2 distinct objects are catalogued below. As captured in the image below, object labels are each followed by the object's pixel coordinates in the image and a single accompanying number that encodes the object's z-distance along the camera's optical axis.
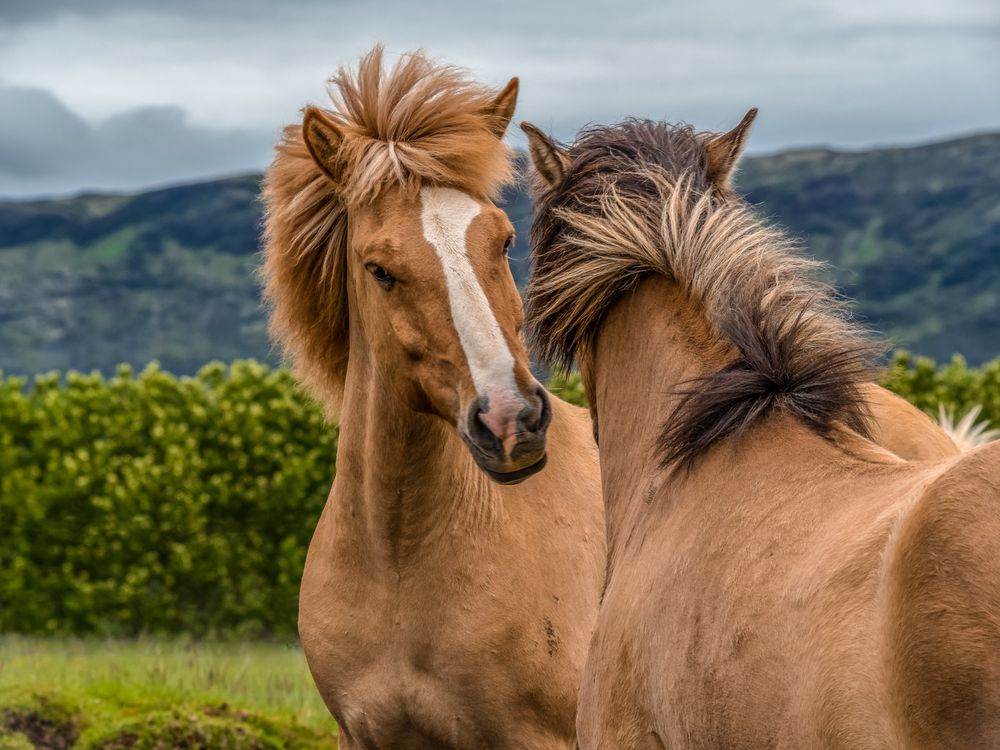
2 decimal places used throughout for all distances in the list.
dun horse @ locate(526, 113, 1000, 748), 4.08
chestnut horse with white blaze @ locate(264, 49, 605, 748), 7.87
